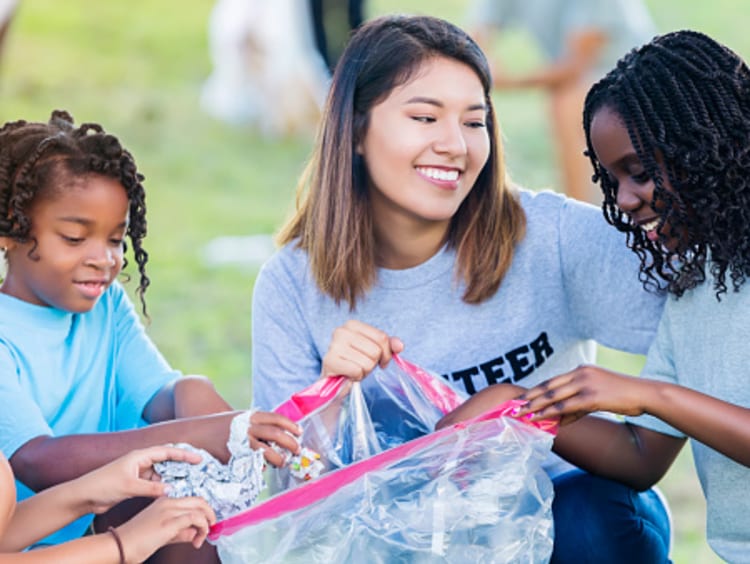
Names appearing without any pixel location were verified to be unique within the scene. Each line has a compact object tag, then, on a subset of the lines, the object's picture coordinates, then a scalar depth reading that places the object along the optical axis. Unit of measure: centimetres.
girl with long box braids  350
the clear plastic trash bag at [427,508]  341
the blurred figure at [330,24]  1552
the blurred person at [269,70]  1623
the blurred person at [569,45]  1146
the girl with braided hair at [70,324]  387
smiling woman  425
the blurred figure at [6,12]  1291
